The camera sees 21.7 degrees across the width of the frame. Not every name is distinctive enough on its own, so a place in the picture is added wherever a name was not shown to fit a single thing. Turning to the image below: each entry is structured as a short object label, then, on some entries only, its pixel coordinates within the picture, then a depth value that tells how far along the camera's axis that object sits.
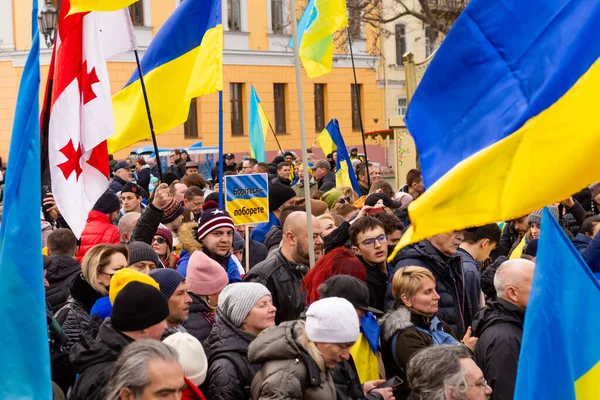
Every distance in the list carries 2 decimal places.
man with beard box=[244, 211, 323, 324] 9.16
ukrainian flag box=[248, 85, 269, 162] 22.88
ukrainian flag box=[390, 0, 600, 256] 5.32
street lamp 19.23
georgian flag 9.20
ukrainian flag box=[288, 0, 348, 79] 15.01
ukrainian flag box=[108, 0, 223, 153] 11.31
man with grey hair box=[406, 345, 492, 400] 6.46
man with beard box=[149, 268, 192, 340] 7.82
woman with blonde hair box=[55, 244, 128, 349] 8.23
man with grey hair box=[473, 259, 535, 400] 7.68
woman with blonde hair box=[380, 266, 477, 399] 7.92
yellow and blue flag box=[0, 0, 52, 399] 5.54
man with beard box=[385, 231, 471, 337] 9.65
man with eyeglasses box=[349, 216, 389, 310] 9.82
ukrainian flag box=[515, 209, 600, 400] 5.79
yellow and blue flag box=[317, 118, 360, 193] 19.19
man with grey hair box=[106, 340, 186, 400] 5.51
